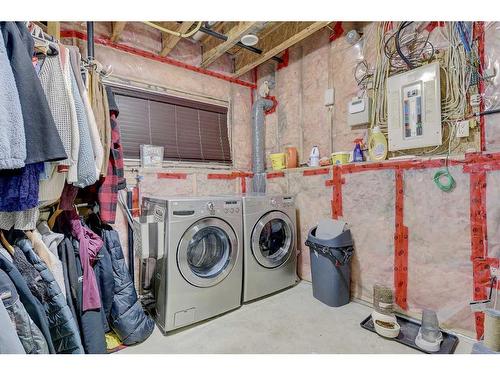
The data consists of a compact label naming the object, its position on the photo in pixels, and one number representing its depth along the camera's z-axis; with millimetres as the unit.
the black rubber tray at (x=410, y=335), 1526
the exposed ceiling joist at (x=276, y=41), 2246
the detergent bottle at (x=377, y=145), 2107
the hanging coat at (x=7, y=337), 970
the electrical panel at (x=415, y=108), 1826
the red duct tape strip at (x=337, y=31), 2504
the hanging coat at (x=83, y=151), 1308
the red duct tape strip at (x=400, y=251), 1928
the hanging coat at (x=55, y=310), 1238
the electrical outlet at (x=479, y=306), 1388
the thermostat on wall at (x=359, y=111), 2244
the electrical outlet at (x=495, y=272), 1530
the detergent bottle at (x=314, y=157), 2609
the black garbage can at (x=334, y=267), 2078
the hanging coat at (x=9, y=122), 899
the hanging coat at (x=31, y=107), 1000
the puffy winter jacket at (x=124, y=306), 1623
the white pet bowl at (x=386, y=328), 1630
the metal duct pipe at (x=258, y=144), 3020
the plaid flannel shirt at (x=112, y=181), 1692
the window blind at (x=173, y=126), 2453
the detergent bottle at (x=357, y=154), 2256
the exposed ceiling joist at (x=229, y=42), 2047
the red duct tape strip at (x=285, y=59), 3047
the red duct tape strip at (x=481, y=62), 1641
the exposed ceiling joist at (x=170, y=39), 2162
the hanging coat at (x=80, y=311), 1382
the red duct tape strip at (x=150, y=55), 2129
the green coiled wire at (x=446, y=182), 1699
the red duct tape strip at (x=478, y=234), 1582
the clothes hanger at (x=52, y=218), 1473
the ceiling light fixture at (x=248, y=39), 2186
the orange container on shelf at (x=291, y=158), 2865
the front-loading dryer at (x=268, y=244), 2172
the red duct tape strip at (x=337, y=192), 2324
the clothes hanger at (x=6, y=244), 1198
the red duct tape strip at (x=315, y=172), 2437
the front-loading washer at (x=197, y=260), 1760
